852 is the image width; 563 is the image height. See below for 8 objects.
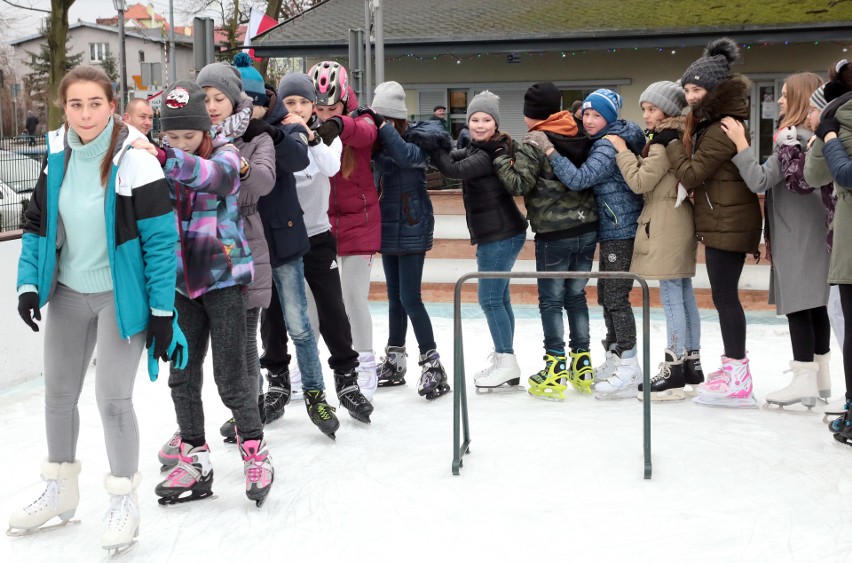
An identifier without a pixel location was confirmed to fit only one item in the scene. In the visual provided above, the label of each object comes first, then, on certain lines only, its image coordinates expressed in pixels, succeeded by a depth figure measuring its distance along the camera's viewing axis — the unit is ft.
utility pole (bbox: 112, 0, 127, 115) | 67.46
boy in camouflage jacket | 16.19
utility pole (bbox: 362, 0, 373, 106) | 40.29
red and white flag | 37.35
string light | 49.60
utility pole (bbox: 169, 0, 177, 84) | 83.76
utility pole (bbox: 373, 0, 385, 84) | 40.04
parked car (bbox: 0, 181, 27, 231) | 21.63
